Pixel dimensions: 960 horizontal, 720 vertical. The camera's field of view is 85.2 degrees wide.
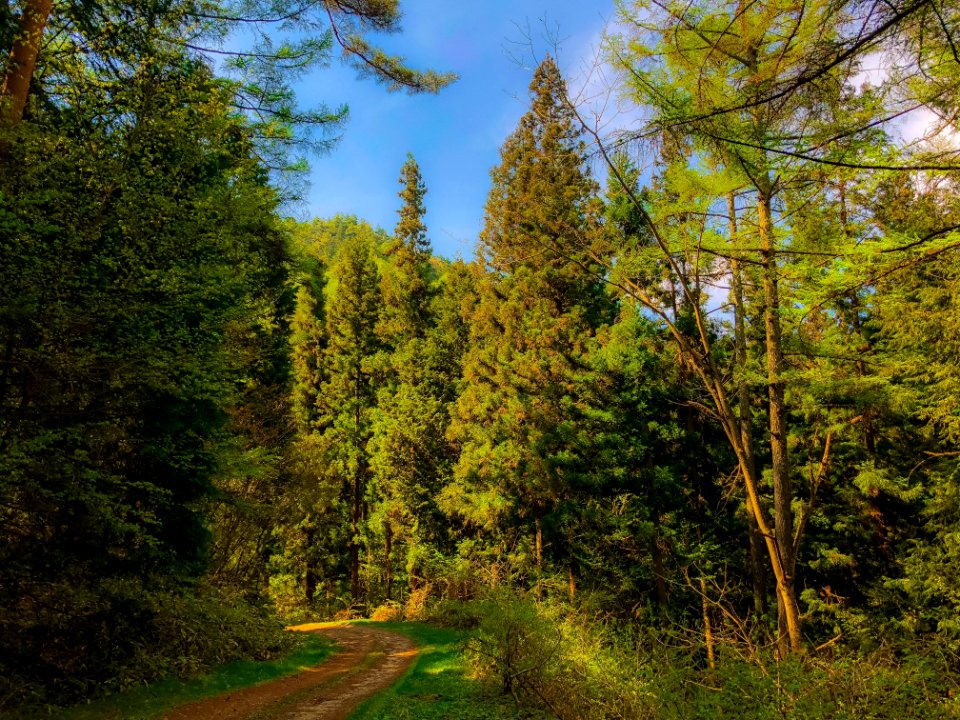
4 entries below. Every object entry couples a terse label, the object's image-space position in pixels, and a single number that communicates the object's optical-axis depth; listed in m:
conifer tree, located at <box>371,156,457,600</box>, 25.20
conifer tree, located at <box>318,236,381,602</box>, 28.06
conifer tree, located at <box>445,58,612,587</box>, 18.20
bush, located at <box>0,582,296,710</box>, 7.13
